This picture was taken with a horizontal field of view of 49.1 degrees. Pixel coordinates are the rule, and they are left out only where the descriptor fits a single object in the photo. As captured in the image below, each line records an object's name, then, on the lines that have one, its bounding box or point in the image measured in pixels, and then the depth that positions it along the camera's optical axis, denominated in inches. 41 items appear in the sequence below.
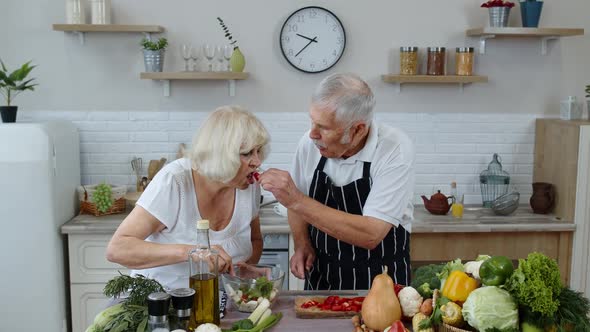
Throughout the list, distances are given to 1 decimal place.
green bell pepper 74.9
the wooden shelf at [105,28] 175.8
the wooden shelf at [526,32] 179.0
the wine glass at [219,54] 184.1
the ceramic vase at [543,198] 178.5
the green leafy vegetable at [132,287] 80.7
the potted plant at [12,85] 165.0
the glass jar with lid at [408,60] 183.0
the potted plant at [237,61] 180.9
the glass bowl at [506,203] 176.6
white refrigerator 156.6
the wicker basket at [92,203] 173.7
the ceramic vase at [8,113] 164.9
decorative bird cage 188.9
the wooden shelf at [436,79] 182.1
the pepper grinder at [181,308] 77.2
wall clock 186.1
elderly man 102.0
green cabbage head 71.8
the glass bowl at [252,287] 89.1
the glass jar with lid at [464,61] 183.8
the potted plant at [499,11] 180.4
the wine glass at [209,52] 181.5
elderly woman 96.9
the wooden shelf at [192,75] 177.6
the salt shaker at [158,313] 74.2
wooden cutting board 88.3
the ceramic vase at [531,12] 181.6
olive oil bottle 81.0
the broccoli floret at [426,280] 83.7
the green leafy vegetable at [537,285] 70.9
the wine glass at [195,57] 183.3
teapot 177.9
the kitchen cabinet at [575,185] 168.9
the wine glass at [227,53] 184.2
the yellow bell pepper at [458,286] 77.1
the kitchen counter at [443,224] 162.9
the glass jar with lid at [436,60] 184.1
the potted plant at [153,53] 178.1
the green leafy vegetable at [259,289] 90.3
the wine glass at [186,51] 180.4
